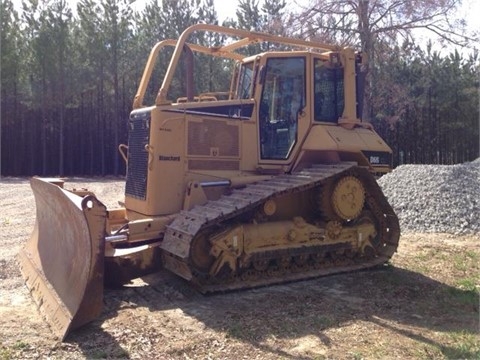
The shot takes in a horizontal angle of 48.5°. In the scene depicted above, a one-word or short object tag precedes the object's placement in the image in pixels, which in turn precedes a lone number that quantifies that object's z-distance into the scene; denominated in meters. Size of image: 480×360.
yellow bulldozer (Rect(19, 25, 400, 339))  5.60
